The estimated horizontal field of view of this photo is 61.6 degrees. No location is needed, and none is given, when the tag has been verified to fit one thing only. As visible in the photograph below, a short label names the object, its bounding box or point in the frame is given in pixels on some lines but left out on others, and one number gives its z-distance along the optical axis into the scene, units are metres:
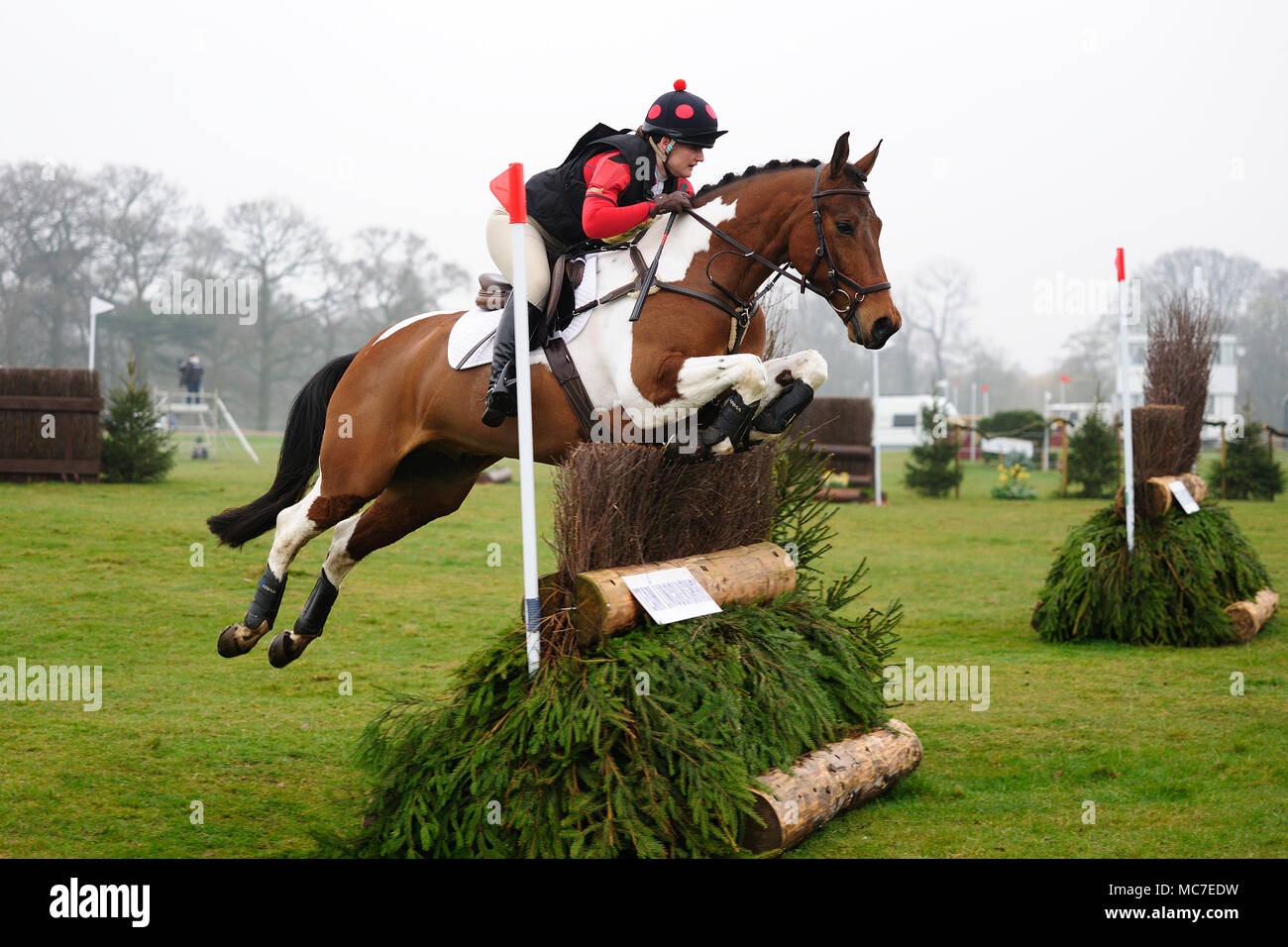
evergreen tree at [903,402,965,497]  18.86
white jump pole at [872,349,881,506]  16.10
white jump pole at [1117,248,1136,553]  7.07
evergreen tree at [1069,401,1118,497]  18.75
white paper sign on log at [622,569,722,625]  3.57
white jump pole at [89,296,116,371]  15.96
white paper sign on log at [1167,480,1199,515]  7.68
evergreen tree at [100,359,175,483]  14.77
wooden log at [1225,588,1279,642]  7.50
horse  3.83
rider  3.94
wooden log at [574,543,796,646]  3.47
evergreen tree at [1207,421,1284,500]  18.17
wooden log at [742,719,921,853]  3.50
